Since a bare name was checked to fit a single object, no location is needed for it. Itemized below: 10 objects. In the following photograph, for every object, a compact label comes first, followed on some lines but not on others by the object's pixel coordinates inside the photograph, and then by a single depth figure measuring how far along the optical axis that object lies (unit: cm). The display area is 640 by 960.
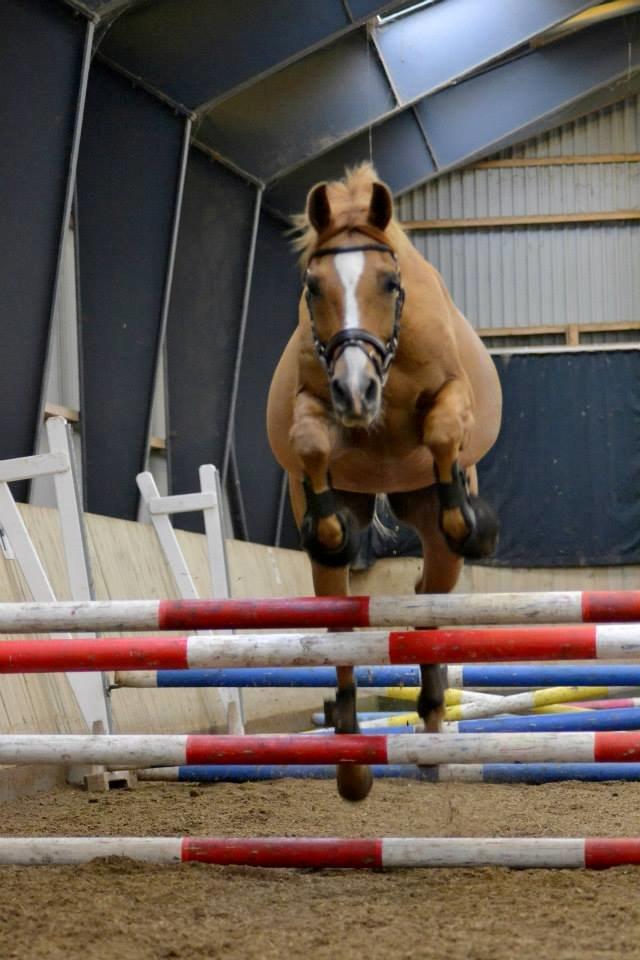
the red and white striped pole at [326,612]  704
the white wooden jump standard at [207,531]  1538
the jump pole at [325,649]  711
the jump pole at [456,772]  1048
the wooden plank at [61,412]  1928
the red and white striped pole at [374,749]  746
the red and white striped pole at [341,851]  760
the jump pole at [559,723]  1195
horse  723
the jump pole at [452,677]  984
